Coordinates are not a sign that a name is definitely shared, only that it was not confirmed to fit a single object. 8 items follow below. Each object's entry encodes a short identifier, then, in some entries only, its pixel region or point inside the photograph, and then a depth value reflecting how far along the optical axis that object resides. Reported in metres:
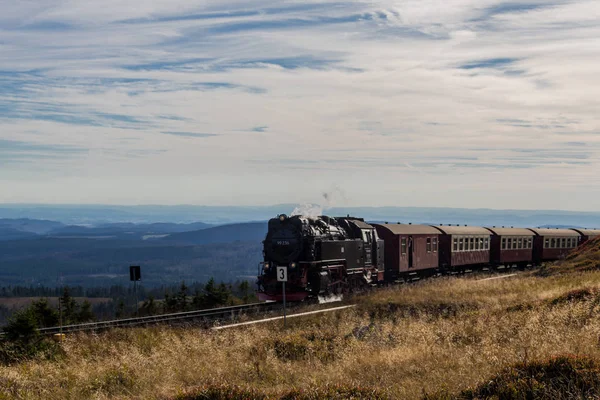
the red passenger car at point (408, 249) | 43.62
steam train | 34.69
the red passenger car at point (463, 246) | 50.97
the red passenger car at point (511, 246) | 58.75
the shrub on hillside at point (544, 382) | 10.57
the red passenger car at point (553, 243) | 65.19
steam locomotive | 34.47
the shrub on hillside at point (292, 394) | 10.98
